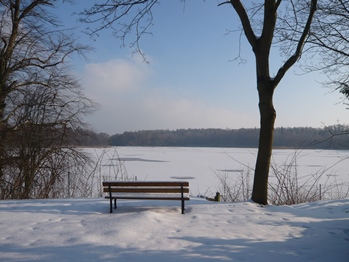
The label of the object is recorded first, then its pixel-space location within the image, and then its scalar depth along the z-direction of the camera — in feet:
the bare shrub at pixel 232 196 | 34.09
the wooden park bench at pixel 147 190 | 21.45
